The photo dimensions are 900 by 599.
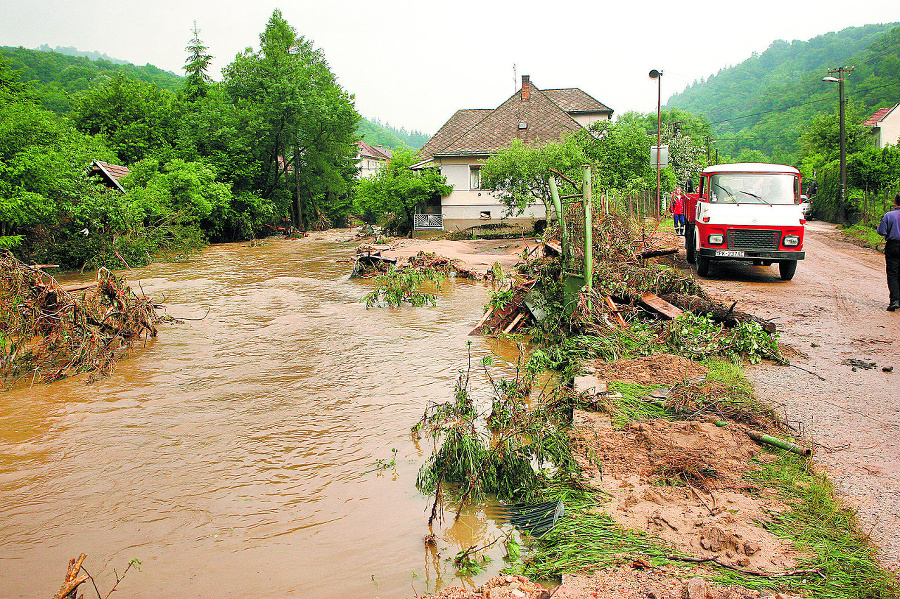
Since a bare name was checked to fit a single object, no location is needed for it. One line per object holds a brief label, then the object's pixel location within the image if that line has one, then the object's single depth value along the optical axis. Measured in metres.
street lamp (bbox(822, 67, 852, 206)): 29.20
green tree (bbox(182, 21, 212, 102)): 46.56
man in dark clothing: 9.88
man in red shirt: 21.52
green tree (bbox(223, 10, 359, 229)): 39.50
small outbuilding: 27.59
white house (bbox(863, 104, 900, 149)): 48.50
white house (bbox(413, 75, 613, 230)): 34.03
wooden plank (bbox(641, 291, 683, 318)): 9.67
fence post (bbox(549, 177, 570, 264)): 10.35
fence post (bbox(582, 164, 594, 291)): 9.62
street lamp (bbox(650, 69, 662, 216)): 24.78
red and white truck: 12.89
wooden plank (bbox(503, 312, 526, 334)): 11.77
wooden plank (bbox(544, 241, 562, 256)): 12.17
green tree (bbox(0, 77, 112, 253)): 18.12
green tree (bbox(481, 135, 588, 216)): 26.25
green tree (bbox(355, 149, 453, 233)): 32.53
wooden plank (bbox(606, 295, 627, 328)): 9.99
